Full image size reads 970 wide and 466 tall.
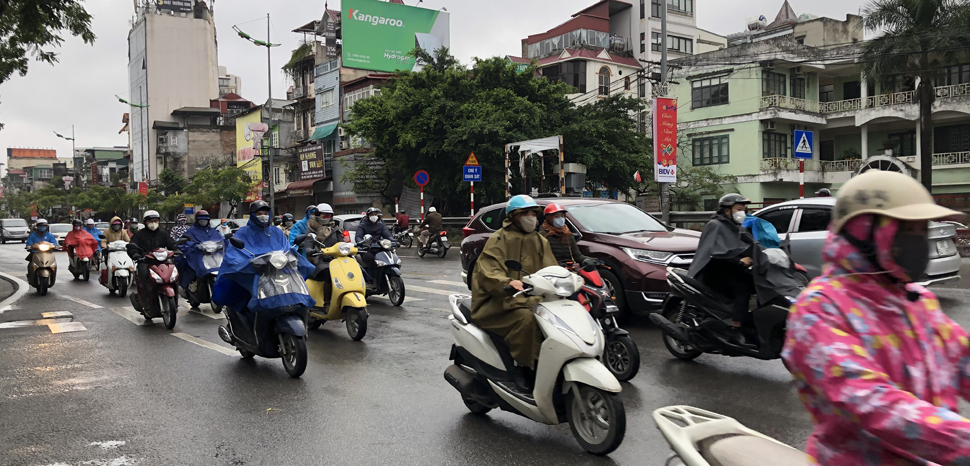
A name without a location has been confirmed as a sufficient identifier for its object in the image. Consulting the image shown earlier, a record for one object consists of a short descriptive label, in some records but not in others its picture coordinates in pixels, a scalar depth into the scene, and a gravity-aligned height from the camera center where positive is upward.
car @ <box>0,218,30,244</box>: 44.53 -0.74
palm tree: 23.16 +5.20
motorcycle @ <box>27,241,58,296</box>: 15.06 -1.04
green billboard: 46.69 +11.93
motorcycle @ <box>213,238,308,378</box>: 6.59 -0.99
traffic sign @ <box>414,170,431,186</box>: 27.64 +1.29
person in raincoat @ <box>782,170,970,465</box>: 1.70 -0.32
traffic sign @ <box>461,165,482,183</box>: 25.16 +1.29
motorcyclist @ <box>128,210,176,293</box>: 10.48 -0.38
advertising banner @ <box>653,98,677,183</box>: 18.69 +1.72
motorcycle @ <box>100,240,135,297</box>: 14.08 -1.01
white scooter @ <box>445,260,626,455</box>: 4.18 -1.00
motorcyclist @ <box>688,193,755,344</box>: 6.16 -0.49
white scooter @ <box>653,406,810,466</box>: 2.12 -0.74
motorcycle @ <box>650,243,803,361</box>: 5.90 -0.93
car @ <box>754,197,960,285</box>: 9.41 -0.41
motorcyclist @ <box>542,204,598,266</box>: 7.61 -0.34
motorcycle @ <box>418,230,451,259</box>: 22.33 -1.05
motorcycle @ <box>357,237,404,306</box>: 11.28 -0.94
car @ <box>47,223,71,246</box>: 37.49 -0.63
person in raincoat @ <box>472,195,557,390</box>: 4.61 -0.46
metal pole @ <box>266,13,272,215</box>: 40.84 +7.59
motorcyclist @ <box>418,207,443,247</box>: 22.36 -0.37
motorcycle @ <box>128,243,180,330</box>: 9.82 -1.02
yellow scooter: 8.48 -0.94
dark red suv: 8.44 -0.46
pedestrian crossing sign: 15.50 +1.29
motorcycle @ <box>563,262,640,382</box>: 5.94 -1.12
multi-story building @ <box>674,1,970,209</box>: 31.55 +4.01
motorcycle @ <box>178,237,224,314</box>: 11.05 -0.85
